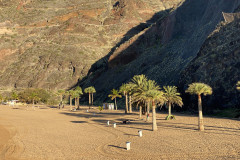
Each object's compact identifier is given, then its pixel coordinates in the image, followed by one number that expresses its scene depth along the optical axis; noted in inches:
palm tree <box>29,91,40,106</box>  3464.8
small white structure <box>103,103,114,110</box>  2618.1
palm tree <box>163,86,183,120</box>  1563.0
